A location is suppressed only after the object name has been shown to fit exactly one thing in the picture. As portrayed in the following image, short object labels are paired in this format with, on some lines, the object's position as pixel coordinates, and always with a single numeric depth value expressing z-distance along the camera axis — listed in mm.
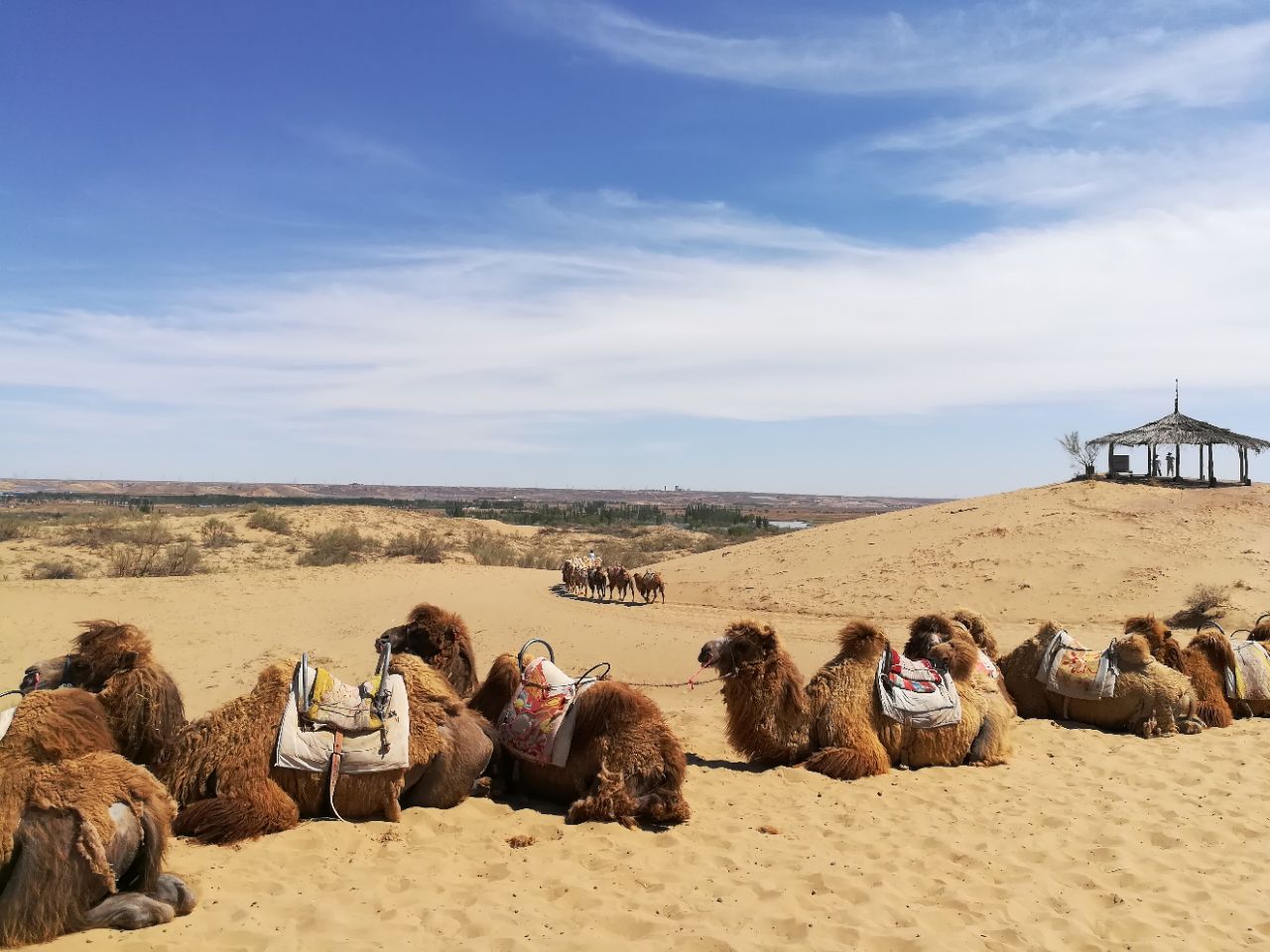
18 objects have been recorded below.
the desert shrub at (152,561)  22766
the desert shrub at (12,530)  30878
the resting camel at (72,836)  4062
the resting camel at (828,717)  7742
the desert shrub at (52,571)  21562
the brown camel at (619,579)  21016
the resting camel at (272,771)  5398
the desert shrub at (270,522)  36500
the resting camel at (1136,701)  9609
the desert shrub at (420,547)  28672
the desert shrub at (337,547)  27797
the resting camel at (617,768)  6176
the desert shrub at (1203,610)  16594
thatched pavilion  28984
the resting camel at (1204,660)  10008
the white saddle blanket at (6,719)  4426
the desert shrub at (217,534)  31641
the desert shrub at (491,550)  31938
